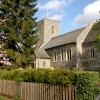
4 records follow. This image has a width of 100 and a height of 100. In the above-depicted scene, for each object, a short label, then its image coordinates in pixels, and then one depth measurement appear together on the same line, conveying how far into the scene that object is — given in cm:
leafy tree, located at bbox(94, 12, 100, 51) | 3483
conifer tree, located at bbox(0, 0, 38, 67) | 3005
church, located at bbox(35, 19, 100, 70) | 4081
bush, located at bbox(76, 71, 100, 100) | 1009
